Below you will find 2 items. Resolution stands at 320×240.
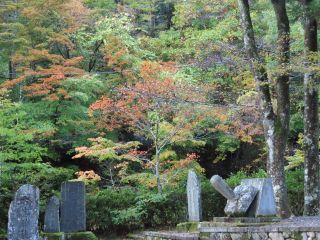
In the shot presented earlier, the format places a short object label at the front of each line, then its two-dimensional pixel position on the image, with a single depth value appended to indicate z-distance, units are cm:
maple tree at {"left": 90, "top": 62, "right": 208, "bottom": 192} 1509
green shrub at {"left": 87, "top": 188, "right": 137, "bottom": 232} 1399
